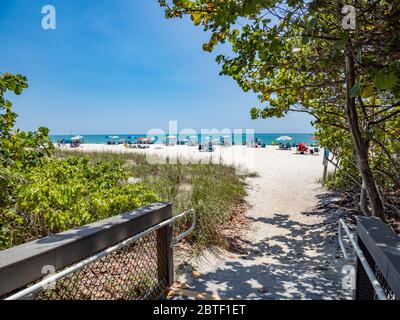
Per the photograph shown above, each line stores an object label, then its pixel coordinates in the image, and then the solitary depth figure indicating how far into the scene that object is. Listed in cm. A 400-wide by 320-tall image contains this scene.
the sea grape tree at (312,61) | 231
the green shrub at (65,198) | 280
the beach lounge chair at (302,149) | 2827
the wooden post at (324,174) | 1084
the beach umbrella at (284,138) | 4176
